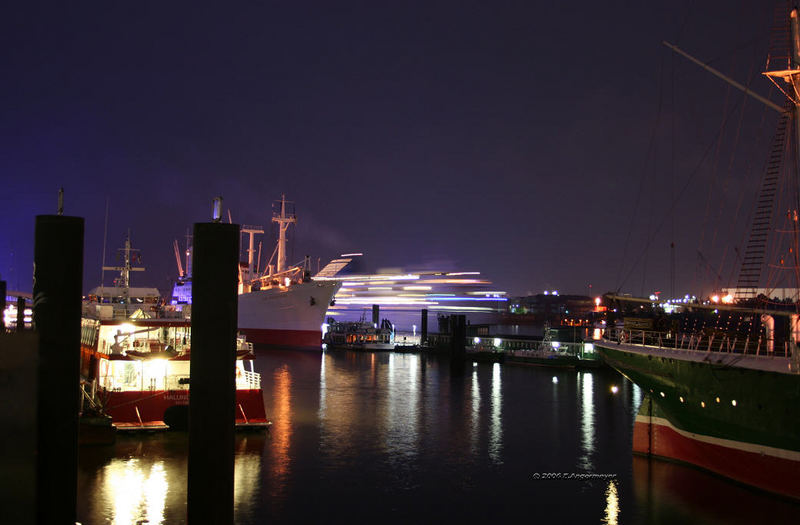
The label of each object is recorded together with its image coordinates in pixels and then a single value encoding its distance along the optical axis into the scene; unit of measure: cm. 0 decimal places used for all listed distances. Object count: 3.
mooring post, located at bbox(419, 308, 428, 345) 8465
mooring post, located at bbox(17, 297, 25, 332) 2322
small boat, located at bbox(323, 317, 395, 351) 8338
